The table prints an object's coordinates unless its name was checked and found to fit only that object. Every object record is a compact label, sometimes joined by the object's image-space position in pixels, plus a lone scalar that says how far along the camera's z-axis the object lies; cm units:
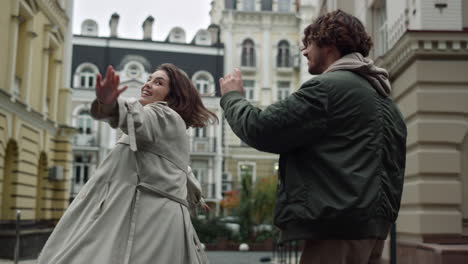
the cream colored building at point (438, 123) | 1057
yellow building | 1728
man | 274
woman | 386
